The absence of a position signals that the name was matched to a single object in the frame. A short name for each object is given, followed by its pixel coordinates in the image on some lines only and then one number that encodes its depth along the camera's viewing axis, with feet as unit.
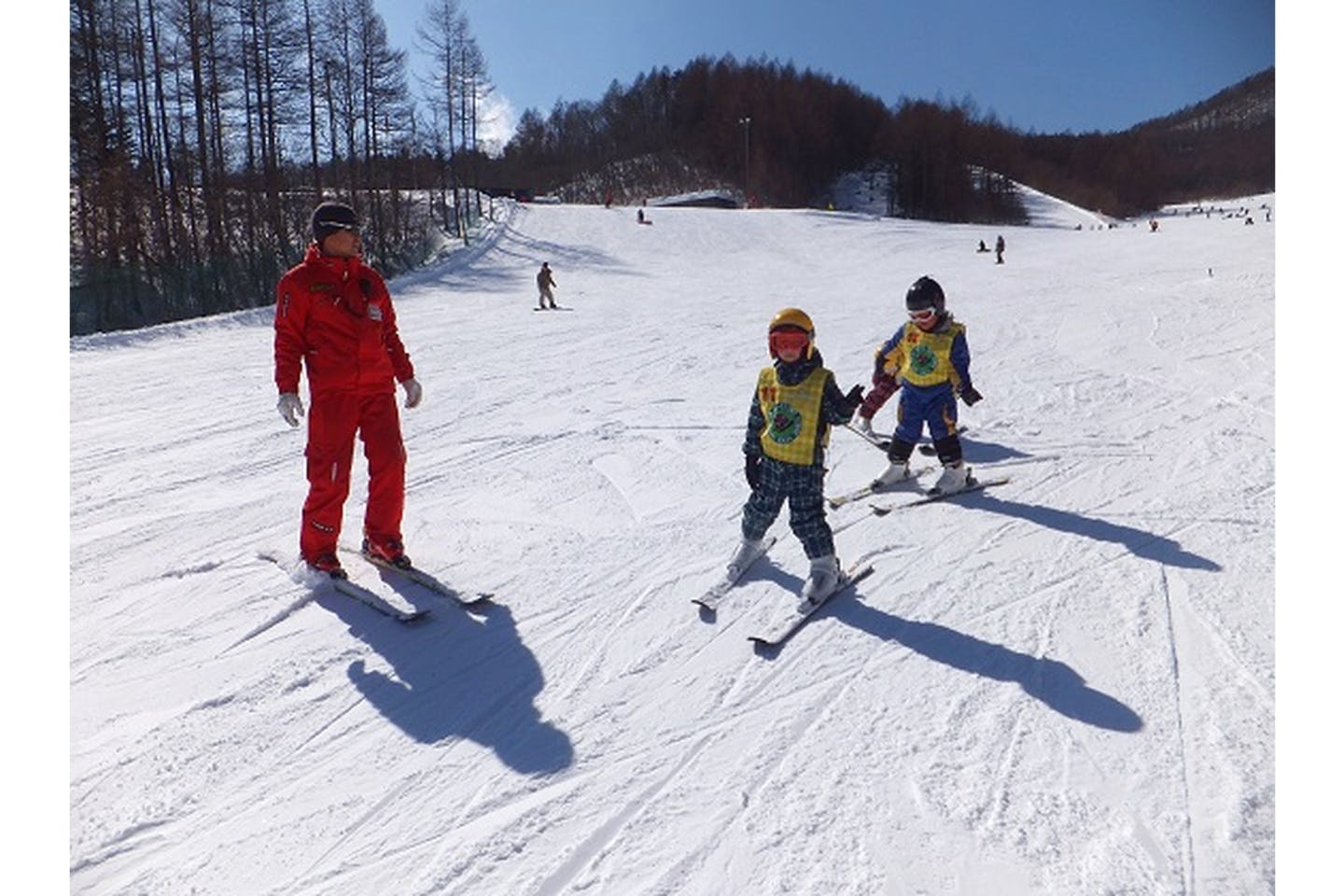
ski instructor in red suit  12.05
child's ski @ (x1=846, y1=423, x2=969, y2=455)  20.71
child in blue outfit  16.66
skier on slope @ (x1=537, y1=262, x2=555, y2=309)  53.67
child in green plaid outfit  11.69
